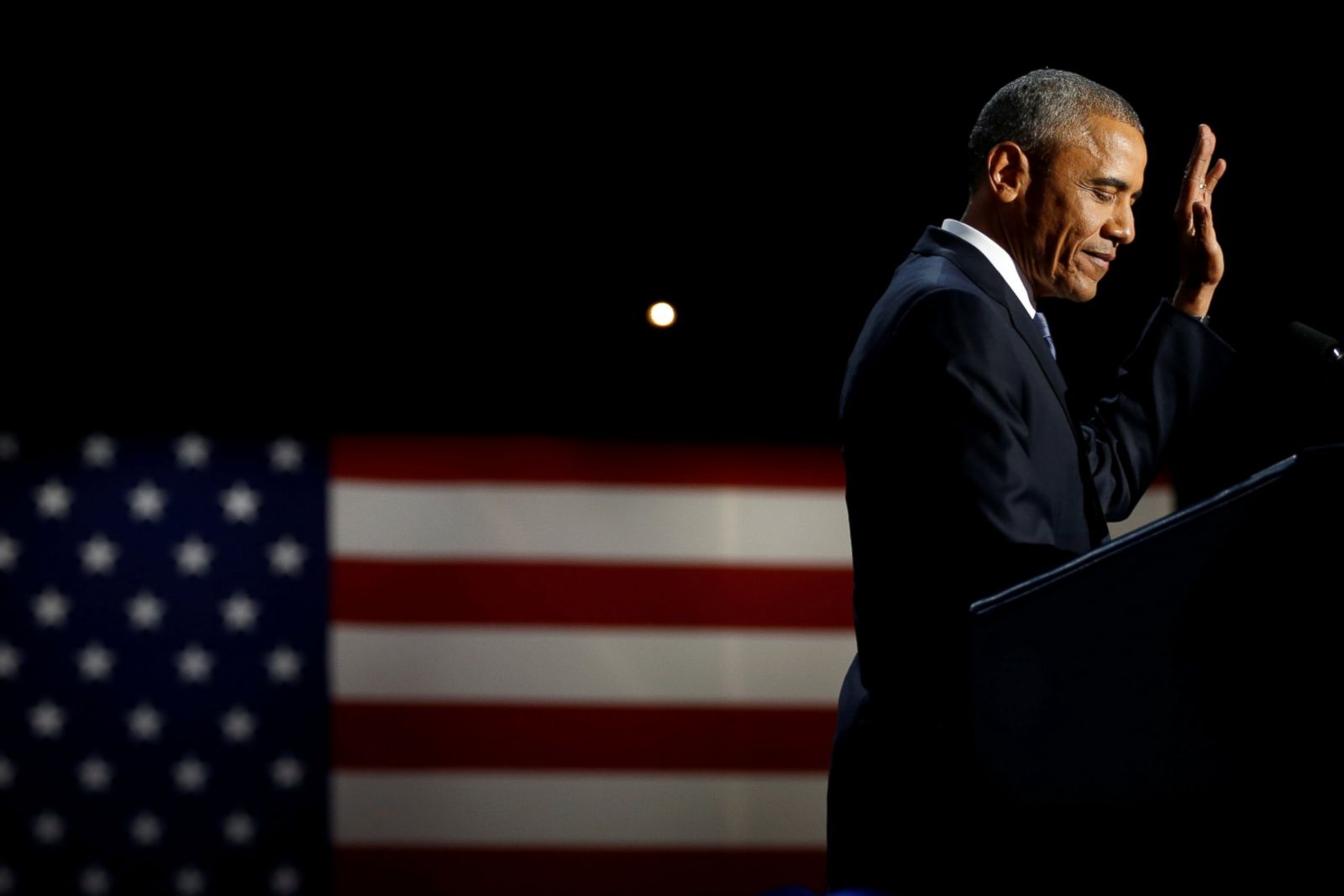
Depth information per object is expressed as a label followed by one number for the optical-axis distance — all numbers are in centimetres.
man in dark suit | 960
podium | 932
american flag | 1591
